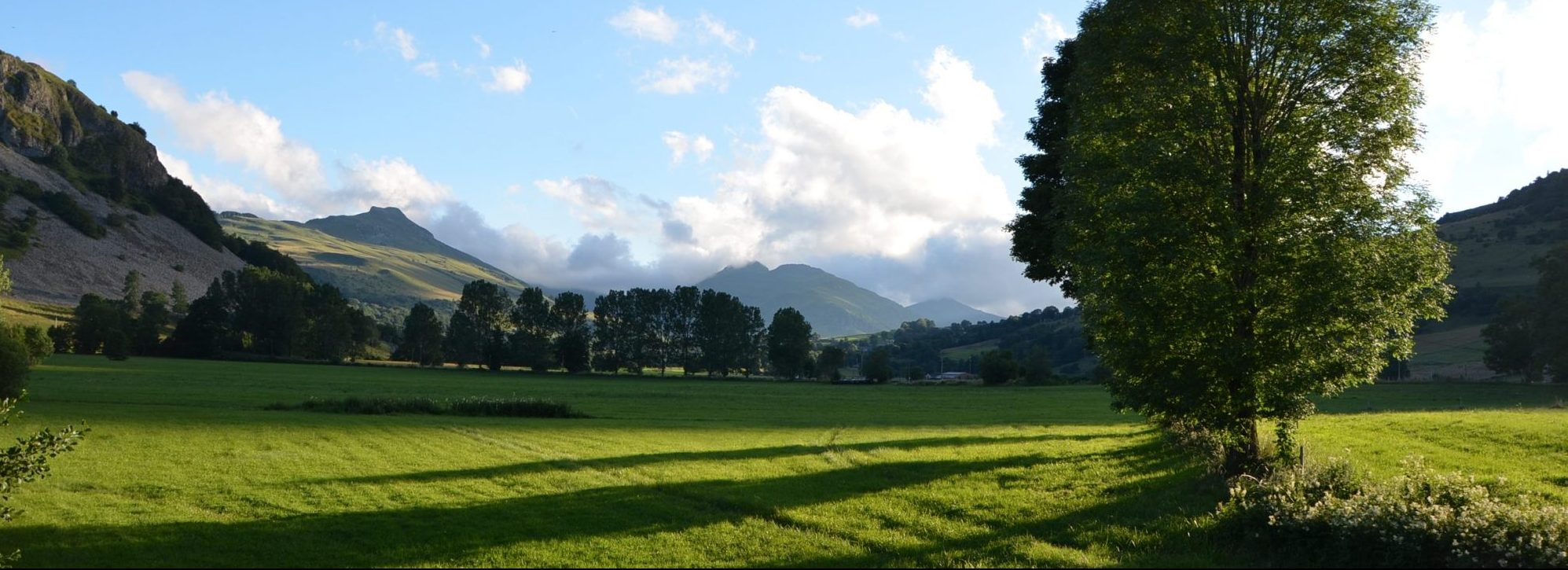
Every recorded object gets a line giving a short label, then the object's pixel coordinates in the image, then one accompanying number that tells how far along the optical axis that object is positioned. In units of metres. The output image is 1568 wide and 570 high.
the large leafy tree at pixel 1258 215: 20.45
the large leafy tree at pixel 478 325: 171.12
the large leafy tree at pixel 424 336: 173.88
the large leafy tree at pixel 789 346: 168.38
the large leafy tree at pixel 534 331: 163.25
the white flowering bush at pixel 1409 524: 12.84
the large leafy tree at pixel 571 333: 163.38
